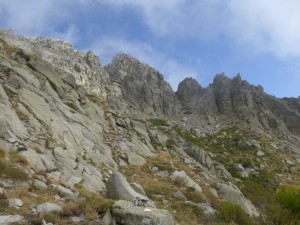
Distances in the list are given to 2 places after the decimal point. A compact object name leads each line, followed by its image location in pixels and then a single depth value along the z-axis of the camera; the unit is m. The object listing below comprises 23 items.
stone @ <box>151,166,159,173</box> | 19.65
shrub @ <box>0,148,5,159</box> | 11.77
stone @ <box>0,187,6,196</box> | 9.24
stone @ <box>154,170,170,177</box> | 19.23
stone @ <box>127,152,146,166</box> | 20.14
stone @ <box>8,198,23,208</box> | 8.93
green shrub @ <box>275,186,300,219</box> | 16.44
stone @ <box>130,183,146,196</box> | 14.32
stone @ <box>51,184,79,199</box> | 11.19
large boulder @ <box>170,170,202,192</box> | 18.47
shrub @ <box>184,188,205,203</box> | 16.33
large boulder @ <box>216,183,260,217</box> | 18.76
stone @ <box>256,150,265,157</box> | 39.94
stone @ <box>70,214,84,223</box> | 9.14
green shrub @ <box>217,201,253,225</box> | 14.02
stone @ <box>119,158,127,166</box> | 19.47
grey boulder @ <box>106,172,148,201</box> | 12.66
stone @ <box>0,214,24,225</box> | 8.07
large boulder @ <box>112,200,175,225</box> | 9.52
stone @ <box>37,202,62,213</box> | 9.18
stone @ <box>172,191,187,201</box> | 15.95
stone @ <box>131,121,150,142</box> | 25.86
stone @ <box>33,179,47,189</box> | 10.81
